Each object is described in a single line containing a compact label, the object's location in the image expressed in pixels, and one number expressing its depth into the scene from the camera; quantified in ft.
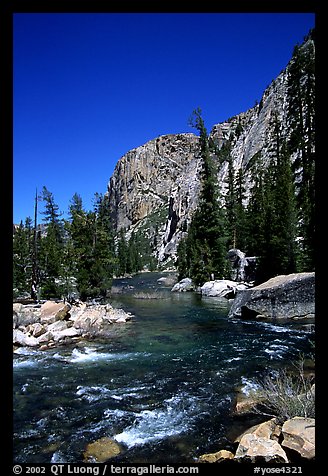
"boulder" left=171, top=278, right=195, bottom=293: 122.46
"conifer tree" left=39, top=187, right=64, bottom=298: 83.96
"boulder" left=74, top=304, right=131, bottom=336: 49.90
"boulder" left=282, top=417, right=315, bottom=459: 13.18
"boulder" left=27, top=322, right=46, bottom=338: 46.19
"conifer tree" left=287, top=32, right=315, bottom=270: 80.53
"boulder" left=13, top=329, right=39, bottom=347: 43.09
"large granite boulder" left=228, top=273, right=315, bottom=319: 55.21
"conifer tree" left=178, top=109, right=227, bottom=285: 118.62
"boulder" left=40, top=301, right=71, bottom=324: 54.03
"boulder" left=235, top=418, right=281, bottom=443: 15.88
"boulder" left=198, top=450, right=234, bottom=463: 15.22
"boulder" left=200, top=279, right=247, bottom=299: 95.32
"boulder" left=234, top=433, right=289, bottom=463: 13.39
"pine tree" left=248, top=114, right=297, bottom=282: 85.05
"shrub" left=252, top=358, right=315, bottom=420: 16.34
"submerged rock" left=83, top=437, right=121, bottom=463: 16.76
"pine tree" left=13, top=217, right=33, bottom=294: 98.43
